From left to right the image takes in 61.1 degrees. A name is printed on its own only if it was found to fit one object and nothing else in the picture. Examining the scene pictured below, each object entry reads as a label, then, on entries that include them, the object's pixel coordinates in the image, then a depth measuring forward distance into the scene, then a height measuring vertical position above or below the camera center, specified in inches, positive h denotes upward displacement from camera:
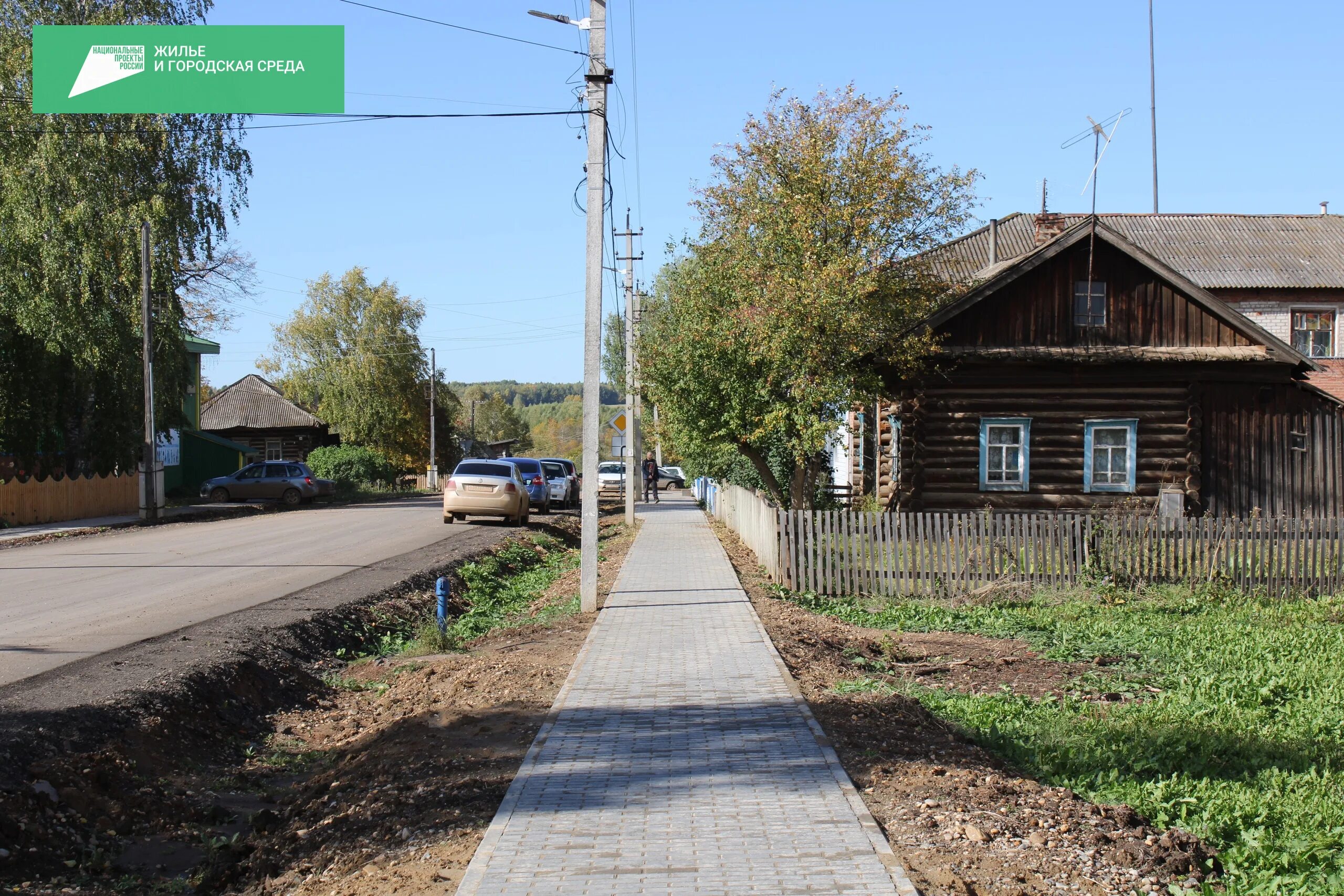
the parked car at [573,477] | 1627.7 -41.2
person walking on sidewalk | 1823.3 -45.1
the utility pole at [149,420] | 1187.3 +30.3
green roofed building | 1824.6 -5.9
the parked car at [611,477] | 2230.6 -57.4
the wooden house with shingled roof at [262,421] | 2407.7 +59.2
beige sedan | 1113.4 -44.9
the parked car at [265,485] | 1610.5 -51.5
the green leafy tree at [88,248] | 1207.6 +221.4
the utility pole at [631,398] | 1112.8 +54.3
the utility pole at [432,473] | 2443.4 -52.4
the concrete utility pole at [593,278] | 512.4 +77.0
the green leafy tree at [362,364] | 2628.0 +198.8
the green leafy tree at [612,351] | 2488.9 +221.5
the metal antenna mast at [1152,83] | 1517.0 +496.6
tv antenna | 730.2 +204.2
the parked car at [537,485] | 1325.0 -43.0
